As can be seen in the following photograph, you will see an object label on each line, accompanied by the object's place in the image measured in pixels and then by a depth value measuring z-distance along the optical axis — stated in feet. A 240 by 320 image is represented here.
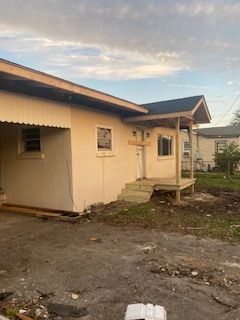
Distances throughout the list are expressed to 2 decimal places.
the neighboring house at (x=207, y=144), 64.61
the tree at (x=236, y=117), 127.82
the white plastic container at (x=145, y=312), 7.64
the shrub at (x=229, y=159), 51.54
